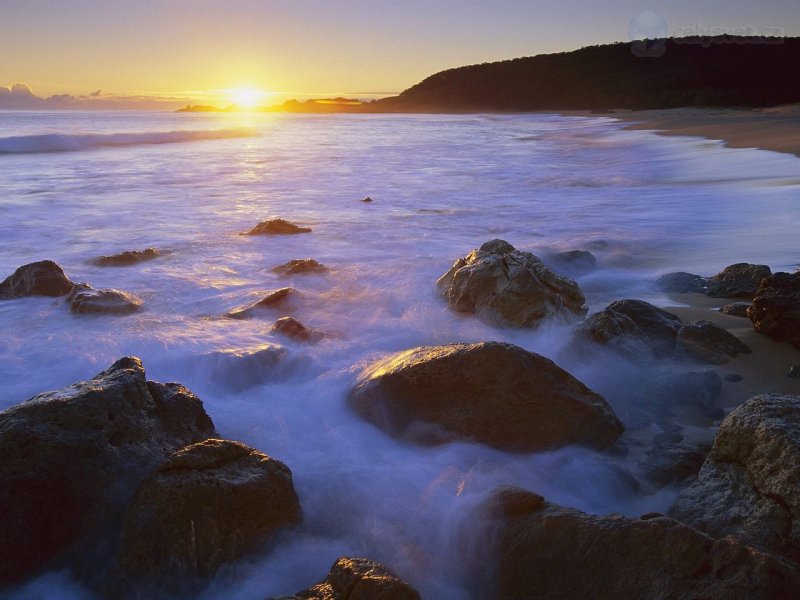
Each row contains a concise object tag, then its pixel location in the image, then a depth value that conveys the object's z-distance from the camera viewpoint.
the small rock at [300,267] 6.45
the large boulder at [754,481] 2.31
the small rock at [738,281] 5.16
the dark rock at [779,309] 4.16
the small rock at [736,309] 4.74
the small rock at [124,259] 6.98
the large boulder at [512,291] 4.61
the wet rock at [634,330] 4.15
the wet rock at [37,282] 5.58
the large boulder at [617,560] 1.97
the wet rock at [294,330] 4.68
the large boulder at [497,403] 3.25
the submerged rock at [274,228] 8.48
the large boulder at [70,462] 2.52
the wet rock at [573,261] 6.43
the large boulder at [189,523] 2.43
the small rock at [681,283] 5.47
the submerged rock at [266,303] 5.26
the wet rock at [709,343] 4.07
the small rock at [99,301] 5.20
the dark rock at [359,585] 2.11
